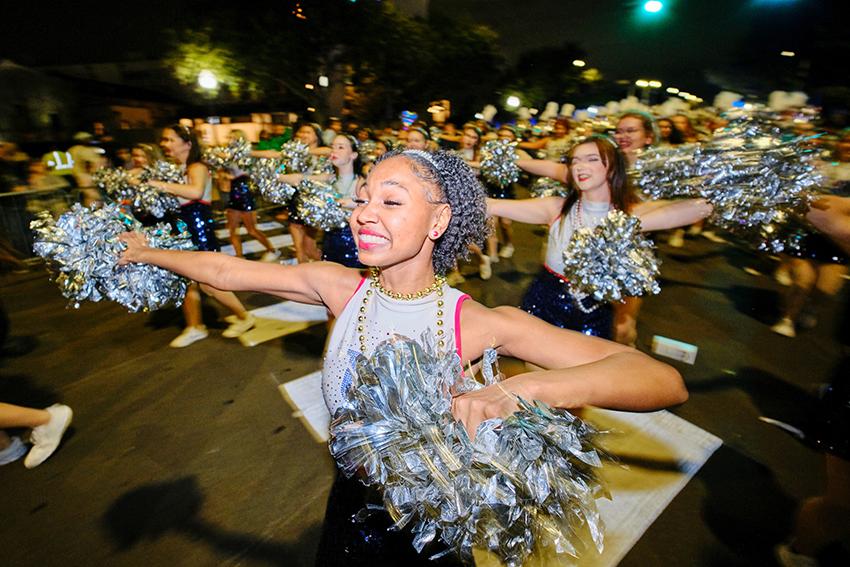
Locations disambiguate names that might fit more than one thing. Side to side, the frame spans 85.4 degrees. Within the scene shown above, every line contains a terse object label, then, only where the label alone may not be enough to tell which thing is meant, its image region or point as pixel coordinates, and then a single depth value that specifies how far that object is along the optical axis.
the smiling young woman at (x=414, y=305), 1.59
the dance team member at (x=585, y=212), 3.34
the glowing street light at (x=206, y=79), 17.91
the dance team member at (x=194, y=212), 4.87
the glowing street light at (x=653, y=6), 9.69
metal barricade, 7.75
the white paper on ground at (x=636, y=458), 2.77
